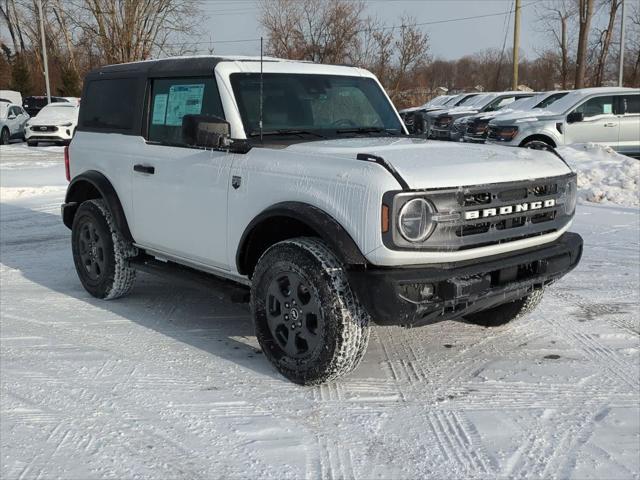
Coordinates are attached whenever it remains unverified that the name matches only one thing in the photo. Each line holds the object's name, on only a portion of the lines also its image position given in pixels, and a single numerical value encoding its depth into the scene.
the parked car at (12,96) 36.72
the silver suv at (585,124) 14.16
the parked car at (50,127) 22.81
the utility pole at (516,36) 29.25
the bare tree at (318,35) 32.59
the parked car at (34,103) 36.38
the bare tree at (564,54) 41.06
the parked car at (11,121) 23.98
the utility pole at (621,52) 29.98
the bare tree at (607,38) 35.47
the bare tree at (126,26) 32.56
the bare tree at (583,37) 30.89
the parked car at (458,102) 24.64
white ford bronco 3.51
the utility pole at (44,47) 37.22
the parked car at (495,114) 16.37
